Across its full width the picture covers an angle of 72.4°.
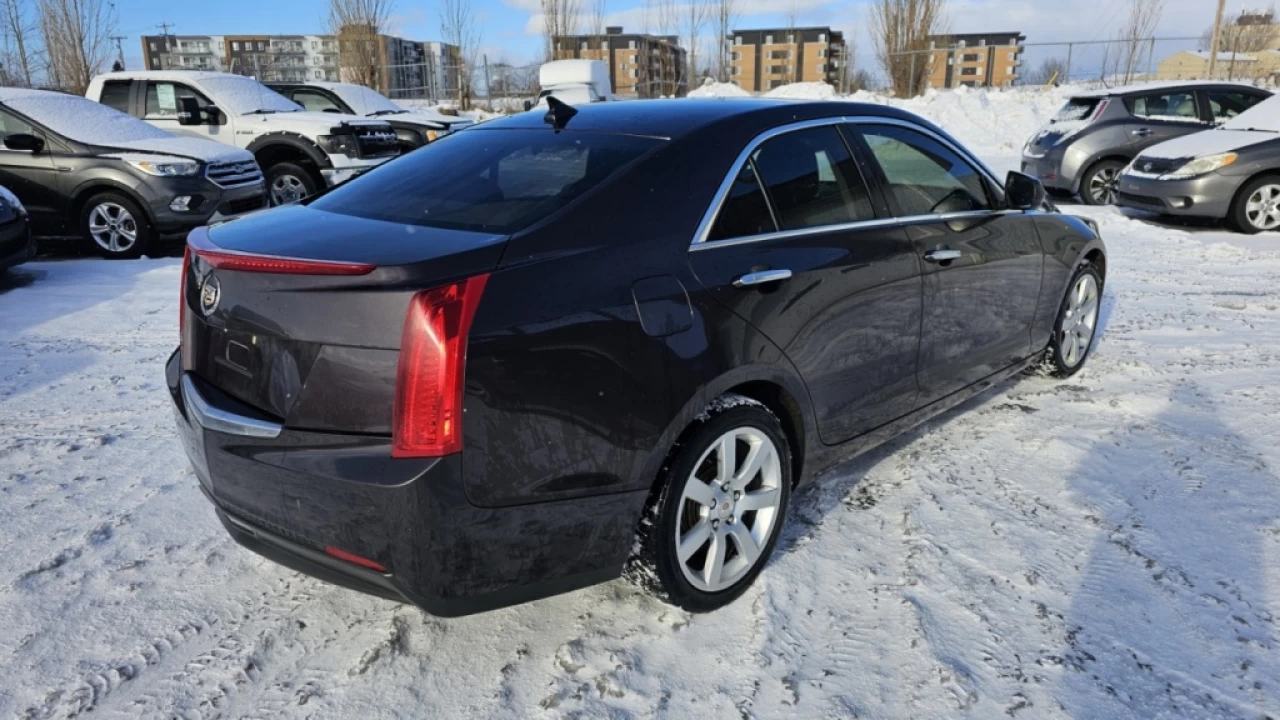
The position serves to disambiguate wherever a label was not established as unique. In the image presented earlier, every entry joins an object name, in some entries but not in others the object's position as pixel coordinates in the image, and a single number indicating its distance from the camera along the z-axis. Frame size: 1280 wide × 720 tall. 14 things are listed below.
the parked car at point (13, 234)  7.21
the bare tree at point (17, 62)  25.11
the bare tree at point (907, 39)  29.22
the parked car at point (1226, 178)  9.52
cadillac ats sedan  2.20
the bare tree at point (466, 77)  31.70
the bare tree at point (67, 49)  25.45
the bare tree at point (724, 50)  34.28
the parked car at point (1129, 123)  12.02
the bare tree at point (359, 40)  27.81
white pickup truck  11.29
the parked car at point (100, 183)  8.75
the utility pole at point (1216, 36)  28.03
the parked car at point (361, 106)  13.09
